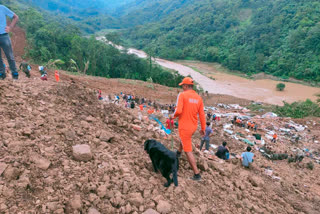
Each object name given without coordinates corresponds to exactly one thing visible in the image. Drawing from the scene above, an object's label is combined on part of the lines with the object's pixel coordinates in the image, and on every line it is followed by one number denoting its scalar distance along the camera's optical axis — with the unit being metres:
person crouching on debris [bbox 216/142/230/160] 4.47
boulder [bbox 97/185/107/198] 2.04
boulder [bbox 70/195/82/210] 1.83
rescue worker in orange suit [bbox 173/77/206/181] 2.68
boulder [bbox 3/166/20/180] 1.83
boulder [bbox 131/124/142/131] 3.78
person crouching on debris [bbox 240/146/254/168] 4.25
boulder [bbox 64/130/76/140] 2.65
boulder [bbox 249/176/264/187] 3.44
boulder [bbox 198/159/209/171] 3.18
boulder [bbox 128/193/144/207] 2.10
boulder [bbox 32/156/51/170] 2.07
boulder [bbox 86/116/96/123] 3.30
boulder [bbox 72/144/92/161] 2.36
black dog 2.47
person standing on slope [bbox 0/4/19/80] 3.39
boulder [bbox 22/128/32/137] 2.39
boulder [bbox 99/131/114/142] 2.97
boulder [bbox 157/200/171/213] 2.14
